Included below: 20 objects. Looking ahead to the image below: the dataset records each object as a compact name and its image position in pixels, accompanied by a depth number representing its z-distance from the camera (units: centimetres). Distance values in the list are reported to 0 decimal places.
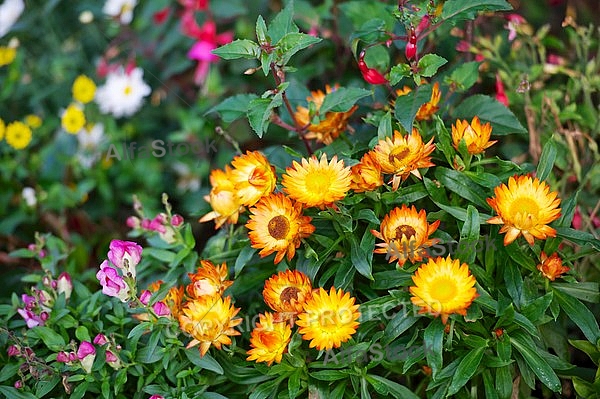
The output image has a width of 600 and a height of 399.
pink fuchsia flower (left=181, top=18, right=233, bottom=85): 151
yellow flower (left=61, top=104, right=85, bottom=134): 152
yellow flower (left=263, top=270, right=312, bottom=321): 108
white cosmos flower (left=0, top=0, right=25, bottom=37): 162
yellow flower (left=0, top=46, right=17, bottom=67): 156
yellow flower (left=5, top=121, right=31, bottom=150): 149
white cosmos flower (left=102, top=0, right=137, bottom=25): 158
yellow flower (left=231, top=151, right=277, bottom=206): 111
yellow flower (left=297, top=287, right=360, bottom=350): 106
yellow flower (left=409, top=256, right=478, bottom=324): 104
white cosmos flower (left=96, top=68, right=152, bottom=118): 154
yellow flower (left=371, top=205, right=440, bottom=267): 108
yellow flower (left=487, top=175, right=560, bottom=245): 107
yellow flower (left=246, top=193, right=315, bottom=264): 109
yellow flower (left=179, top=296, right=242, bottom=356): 108
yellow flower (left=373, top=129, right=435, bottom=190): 109
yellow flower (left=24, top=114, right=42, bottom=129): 155
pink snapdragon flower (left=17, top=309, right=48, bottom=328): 116
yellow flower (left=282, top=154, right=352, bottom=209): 108
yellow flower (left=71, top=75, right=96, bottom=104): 155
